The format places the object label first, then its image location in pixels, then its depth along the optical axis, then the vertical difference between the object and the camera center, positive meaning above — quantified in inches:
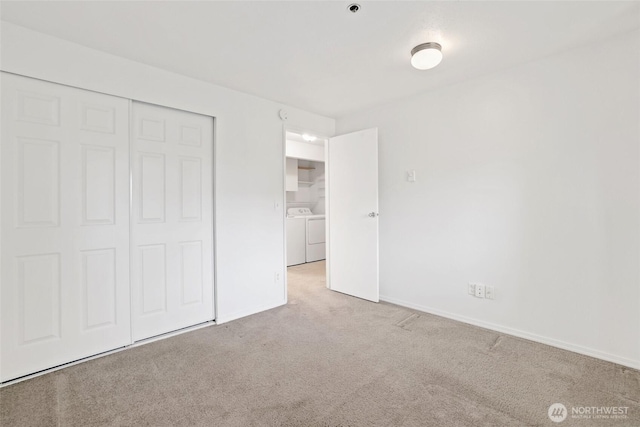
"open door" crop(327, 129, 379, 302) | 137.3 +0.4
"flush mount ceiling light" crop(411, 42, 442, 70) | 83.5 +44.9
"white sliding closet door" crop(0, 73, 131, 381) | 75.5 -1.9
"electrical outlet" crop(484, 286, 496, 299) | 106.0 -28.4
